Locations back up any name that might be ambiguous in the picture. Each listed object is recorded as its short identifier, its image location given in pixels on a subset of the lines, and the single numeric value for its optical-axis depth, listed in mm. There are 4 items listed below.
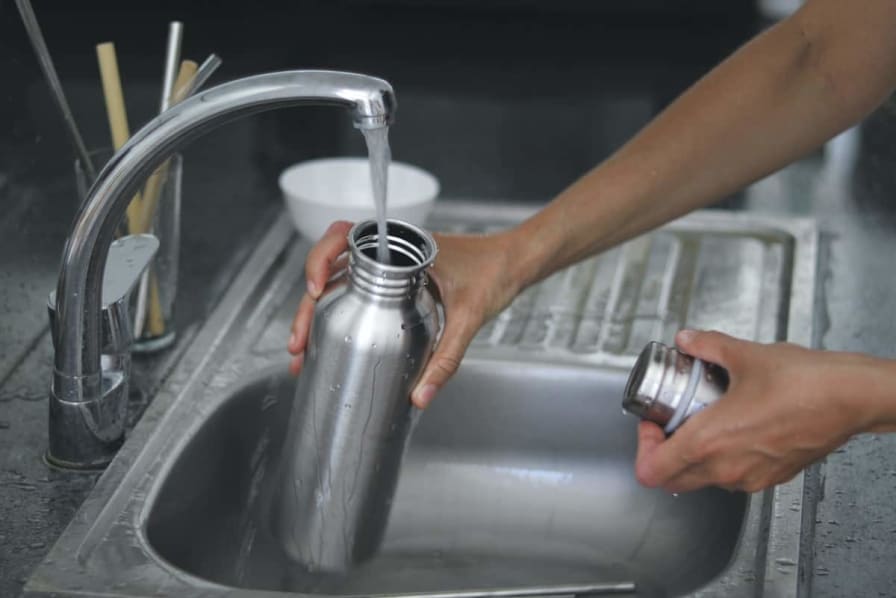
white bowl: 1915
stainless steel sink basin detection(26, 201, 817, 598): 1568
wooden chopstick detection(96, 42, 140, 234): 1660
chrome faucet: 1437
